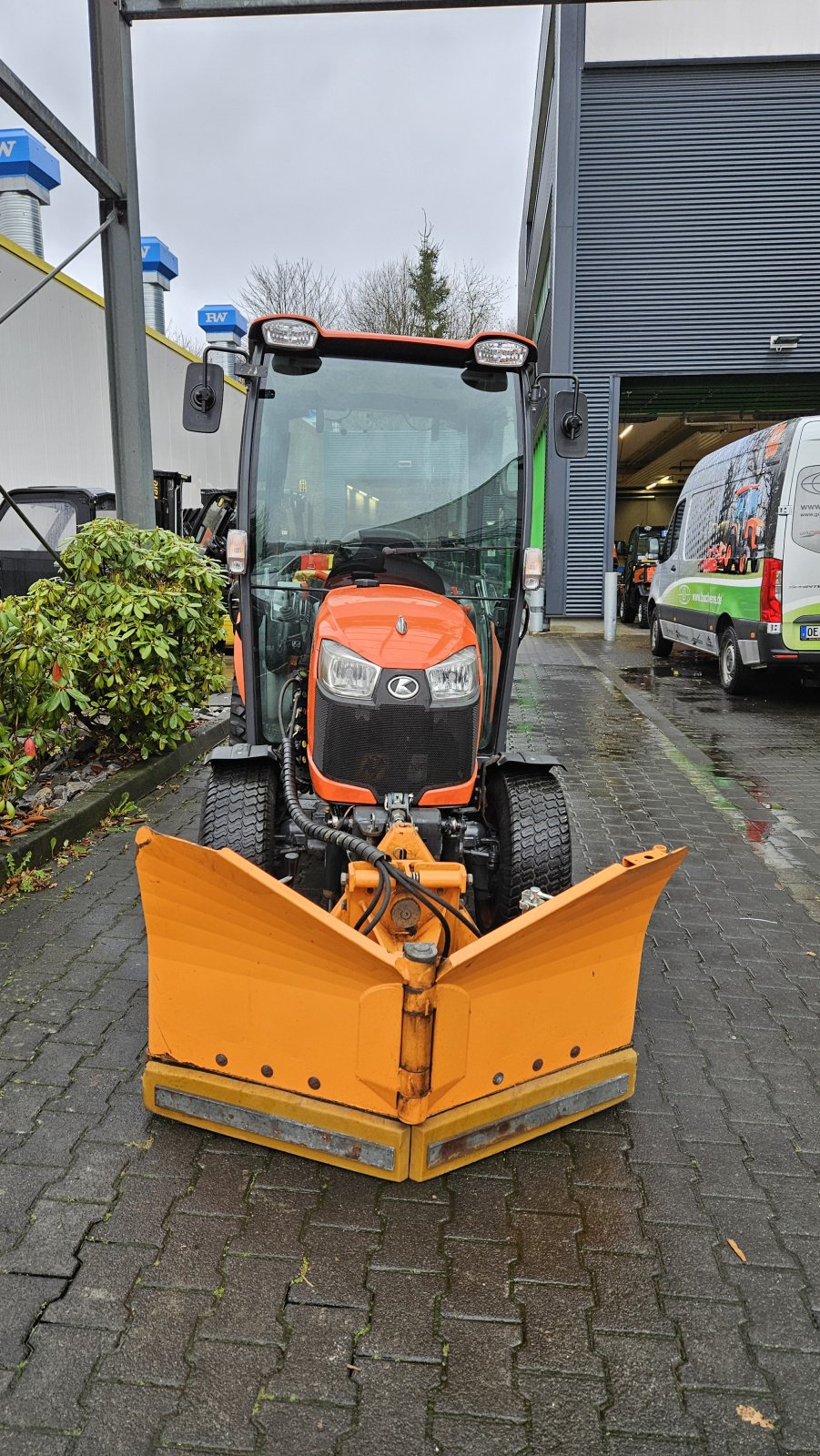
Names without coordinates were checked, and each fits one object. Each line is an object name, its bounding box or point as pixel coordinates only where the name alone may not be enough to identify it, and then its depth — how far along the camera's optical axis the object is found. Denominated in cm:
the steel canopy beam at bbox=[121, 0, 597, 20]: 612
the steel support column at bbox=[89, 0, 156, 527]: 675
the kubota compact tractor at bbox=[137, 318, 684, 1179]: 247
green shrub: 601
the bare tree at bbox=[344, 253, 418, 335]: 3541
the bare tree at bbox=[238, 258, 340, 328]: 3494
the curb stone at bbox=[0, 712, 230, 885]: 479
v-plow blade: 242
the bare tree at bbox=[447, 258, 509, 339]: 3894
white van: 956
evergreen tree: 3588
